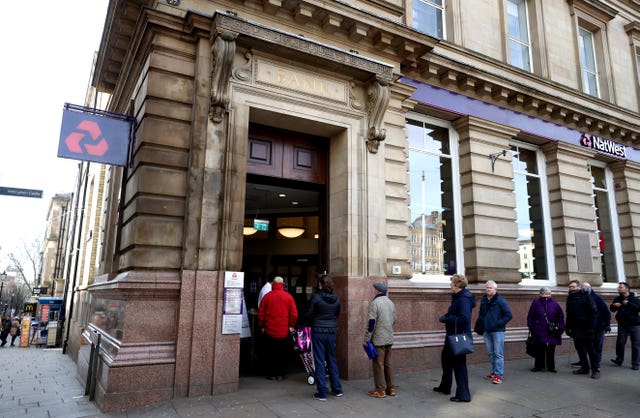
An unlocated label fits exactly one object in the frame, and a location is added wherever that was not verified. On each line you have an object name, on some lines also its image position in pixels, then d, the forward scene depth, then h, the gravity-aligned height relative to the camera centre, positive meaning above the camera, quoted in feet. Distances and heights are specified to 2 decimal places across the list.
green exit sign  39.42 +5.23
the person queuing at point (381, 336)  22.59 -2.78
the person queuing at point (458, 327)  22.47 -2.32
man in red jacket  26.03 -2.17
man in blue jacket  27.24 -2.67
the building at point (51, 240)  245.55 +23.25
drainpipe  55.06 +3.47
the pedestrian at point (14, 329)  94.32 -10.99
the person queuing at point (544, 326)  30.19 -2.97
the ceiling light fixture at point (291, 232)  47.62 +5.47
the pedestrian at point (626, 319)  33.01 -2.64
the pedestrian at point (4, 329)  89.61 -10.43
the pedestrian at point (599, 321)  29.50 -2.58
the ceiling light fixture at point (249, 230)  47.24 +5.60
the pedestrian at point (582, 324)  29.43 -2.74
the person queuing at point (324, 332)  22.95 -2.63
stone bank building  23.58 +8.44
